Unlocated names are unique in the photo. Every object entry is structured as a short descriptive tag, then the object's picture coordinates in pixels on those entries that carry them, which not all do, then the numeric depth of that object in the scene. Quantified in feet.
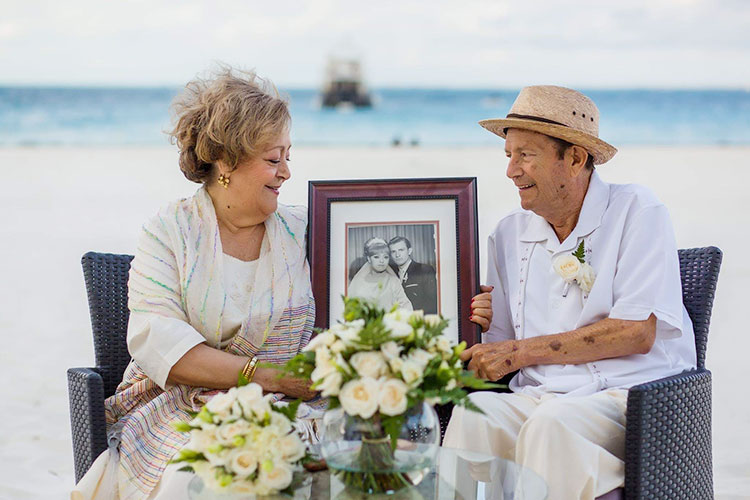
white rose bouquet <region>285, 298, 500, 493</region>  7.29
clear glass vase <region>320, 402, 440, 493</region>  7.59
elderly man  10.22
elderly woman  10.87
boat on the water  100.01
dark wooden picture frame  11.62
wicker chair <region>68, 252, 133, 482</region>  12.05
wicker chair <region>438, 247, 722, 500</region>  9.86
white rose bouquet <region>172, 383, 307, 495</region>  7.49
